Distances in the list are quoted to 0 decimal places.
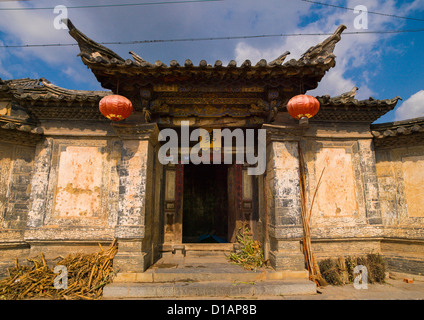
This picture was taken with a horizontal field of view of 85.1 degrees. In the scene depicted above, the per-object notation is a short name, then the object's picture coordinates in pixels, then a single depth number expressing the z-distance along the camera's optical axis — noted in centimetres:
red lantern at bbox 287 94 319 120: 468
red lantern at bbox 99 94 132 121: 468
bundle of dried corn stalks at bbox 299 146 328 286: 514
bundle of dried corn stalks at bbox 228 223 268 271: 548
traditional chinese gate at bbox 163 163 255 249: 669
